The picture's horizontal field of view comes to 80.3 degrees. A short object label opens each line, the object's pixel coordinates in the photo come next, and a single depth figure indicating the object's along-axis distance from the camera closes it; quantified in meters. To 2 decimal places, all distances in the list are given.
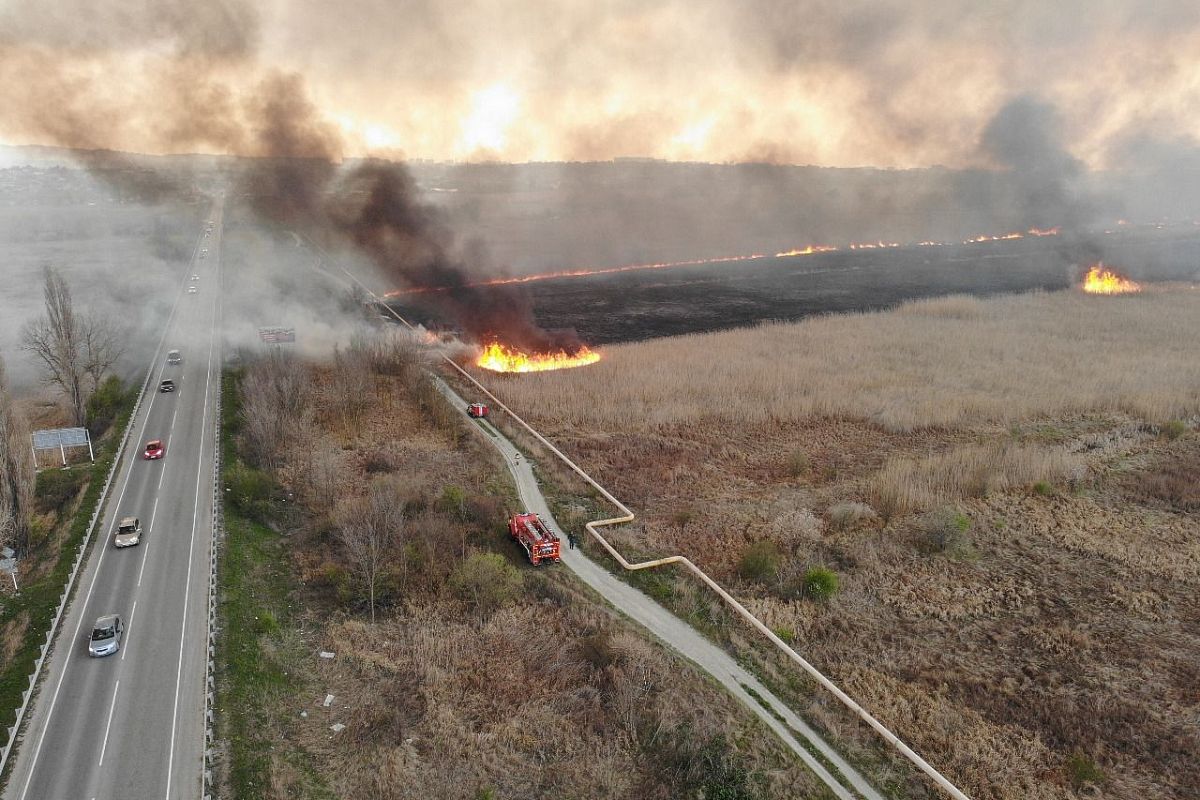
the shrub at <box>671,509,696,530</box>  46.32
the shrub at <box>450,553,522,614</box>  37.19
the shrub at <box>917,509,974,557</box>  43.28
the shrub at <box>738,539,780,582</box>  39.84
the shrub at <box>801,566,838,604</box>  38.38
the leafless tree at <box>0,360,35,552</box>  40.59
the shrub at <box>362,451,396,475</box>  53.25
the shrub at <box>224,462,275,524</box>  44.56
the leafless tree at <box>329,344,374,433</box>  63.47
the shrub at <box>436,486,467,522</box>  45.47
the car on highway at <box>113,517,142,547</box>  39.12
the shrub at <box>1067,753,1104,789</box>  26.56
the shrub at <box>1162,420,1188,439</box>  62.20
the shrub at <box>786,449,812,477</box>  55.78
